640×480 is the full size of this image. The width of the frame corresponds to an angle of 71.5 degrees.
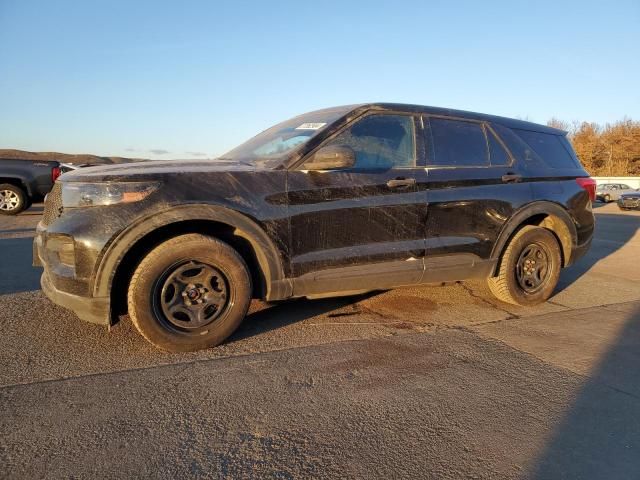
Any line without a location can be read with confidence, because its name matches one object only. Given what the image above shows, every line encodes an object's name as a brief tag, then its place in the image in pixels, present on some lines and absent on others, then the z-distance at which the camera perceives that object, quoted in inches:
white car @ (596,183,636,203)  1283.2
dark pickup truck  442.3
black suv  118.0
